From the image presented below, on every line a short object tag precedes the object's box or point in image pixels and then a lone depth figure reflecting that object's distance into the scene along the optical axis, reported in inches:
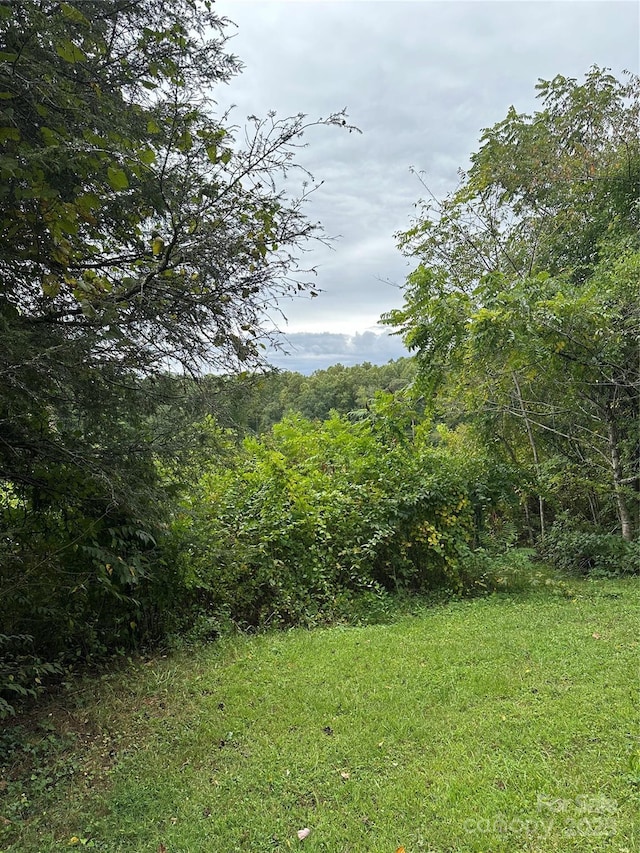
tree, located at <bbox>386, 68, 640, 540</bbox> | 187.6
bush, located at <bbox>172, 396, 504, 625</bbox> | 156.9
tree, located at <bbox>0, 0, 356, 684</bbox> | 67.3
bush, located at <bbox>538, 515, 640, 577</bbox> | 201.3
